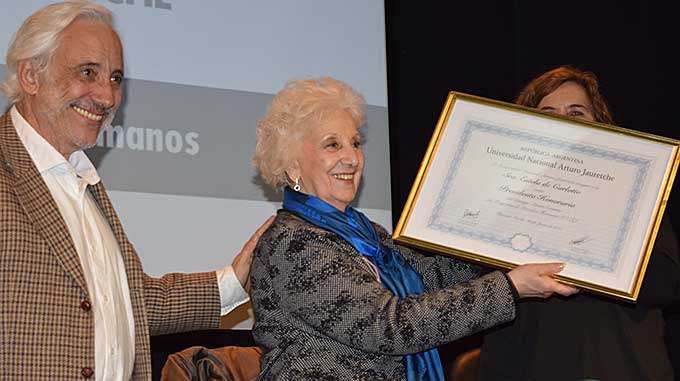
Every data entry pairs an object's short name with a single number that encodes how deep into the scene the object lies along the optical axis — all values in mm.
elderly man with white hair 2346
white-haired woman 2580
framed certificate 2834
